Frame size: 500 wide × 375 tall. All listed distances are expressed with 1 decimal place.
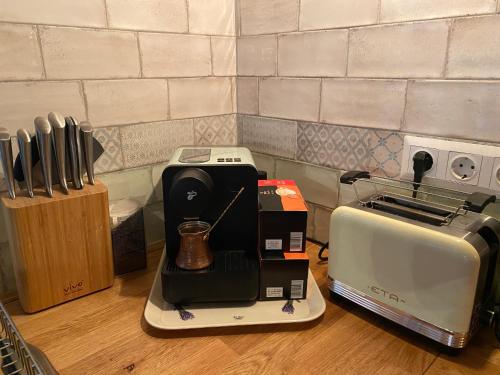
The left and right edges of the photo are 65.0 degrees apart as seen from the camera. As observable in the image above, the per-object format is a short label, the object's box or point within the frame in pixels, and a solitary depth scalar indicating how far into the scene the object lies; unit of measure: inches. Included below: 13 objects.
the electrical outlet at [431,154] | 30.5
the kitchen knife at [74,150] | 29.2
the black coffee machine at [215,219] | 27.5
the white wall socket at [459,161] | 27.9
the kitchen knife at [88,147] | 29.8
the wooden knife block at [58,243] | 27.5
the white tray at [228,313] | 27.6
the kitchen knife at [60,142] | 28.1
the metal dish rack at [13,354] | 15.7
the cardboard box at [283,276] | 29.1
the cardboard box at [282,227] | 29.3
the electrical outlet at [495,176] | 27.5
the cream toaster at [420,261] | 23.1
